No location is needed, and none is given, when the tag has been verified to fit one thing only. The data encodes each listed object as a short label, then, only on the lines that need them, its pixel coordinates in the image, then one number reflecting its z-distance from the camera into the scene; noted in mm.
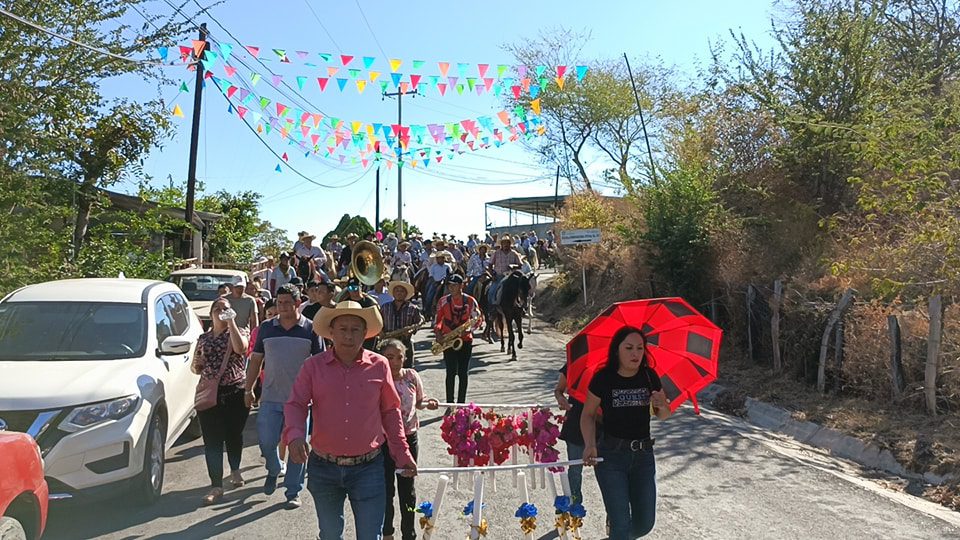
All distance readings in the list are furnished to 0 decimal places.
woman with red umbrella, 5031
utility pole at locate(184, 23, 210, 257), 22641
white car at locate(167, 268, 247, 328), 14875
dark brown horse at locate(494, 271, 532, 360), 16109
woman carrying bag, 6809
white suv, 5633
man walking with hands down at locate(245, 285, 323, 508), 6559
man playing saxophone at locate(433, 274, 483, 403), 9664
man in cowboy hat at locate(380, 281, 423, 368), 9195
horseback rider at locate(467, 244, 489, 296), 18559
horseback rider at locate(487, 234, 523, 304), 17586
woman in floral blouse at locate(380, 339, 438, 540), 5523
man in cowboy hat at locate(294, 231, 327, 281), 16078
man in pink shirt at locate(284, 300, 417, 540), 4273
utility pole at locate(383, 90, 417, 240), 42441
